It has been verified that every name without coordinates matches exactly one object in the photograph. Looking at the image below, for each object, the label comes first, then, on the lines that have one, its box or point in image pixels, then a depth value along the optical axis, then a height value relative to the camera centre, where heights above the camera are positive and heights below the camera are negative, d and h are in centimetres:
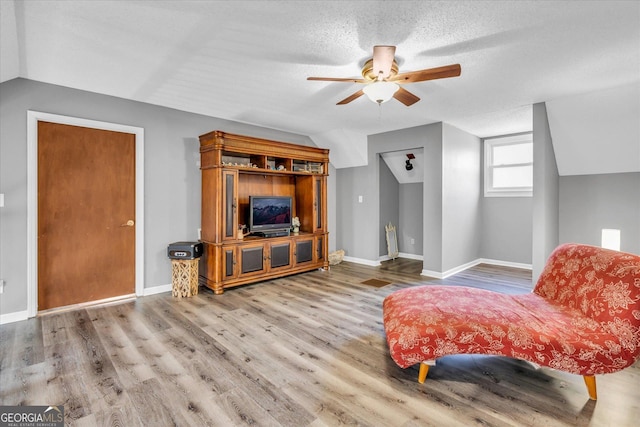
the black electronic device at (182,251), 393 -50
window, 556 +85
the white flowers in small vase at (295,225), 525 -23
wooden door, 338 -2
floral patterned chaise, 182 -73
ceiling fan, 229 +112
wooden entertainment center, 415 +12
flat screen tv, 462 -2
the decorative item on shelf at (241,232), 435 -28
